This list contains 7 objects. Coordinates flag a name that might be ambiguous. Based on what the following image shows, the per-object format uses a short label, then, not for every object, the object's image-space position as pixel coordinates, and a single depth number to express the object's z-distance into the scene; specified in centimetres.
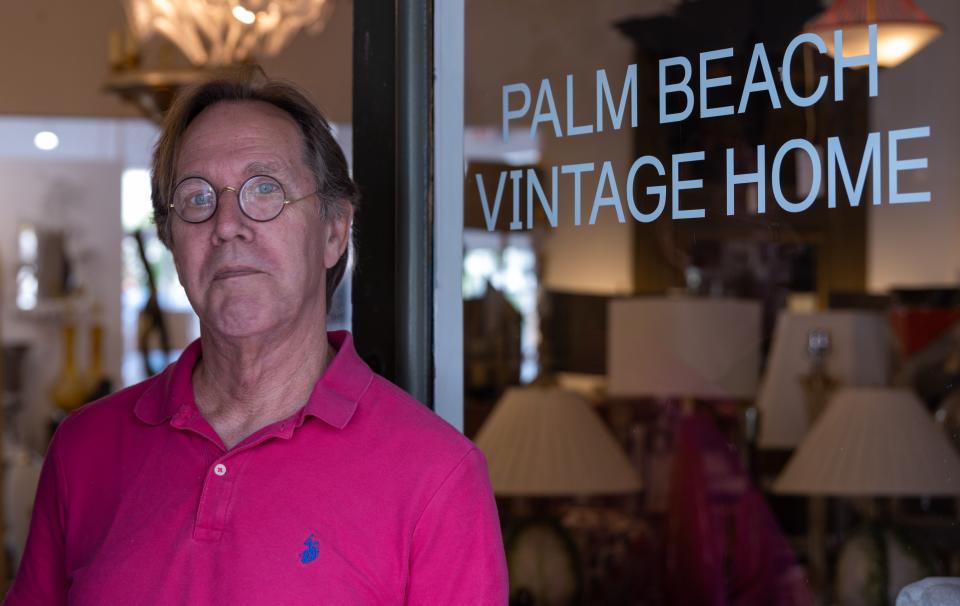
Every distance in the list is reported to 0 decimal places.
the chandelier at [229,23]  400
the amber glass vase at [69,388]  536
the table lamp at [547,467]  221
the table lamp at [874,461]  167
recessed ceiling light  604
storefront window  142
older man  122
